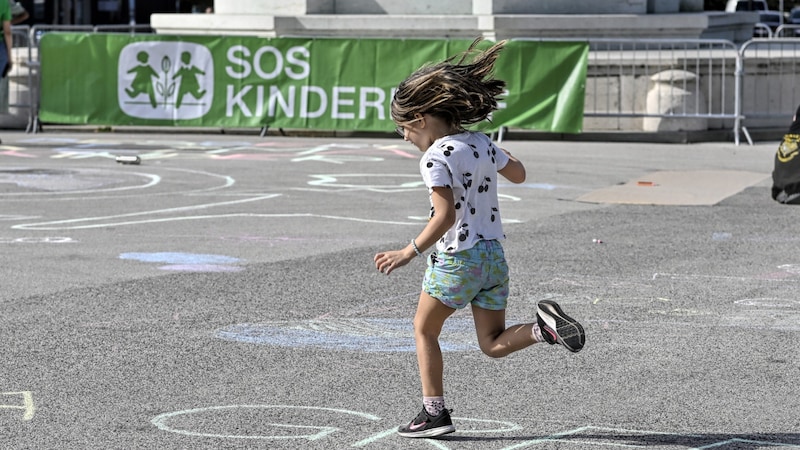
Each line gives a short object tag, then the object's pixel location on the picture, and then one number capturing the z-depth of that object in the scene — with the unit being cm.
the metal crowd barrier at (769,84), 1989
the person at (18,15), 2244
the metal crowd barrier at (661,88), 1980
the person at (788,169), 1287
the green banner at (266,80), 1944
